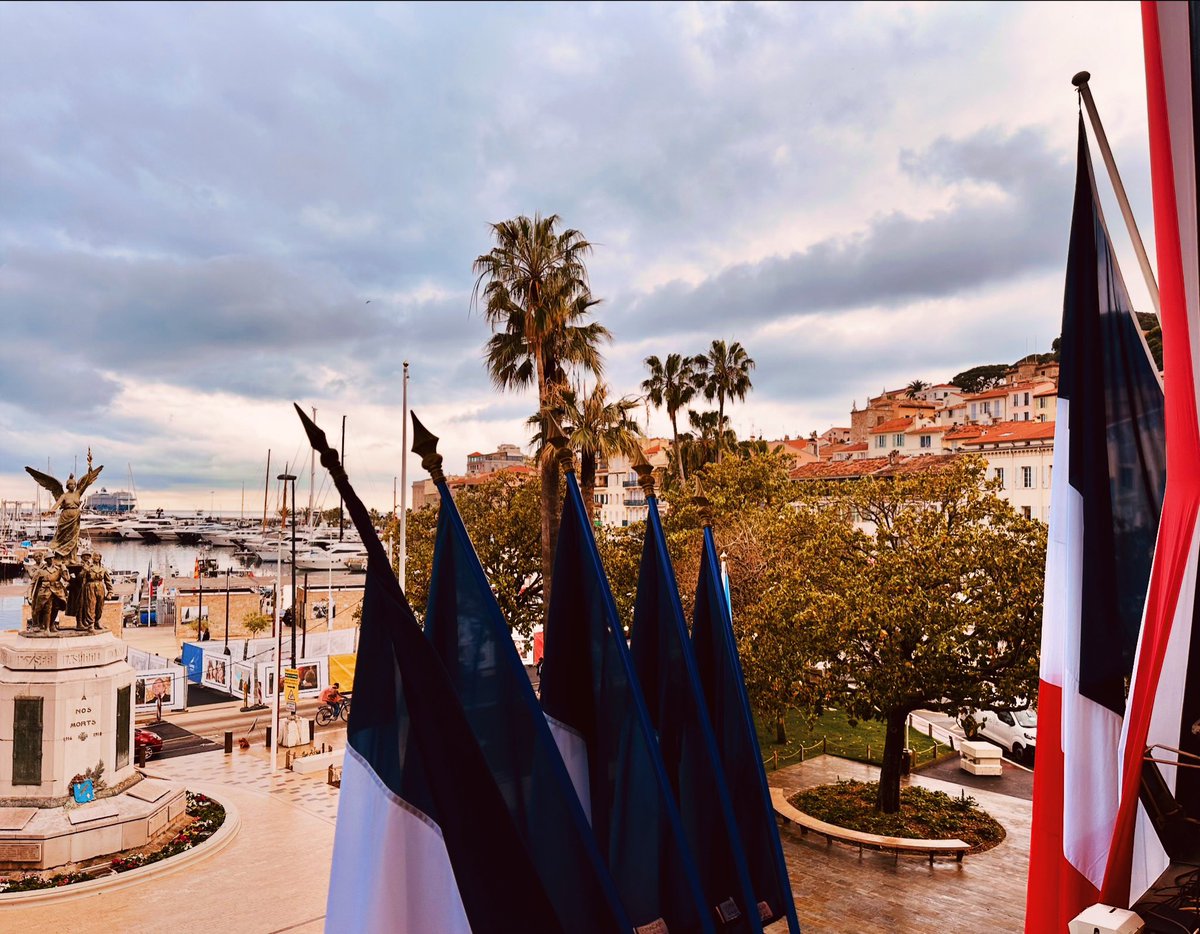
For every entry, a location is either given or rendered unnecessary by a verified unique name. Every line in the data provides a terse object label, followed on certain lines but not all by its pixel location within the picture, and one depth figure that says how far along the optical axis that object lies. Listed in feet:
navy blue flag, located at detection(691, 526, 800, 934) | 23.20
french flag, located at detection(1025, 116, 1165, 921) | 19.06
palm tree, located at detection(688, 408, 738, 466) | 143.64
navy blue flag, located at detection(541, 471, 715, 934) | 18.98
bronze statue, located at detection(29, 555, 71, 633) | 55.31
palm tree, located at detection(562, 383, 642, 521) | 65.46
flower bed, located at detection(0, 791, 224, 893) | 46.62
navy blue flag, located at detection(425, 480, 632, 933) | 16.62
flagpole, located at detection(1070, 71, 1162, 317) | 18.71
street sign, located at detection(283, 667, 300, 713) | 82.16
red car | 78.38
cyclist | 99.55
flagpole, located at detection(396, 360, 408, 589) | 60.75
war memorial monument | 50.57
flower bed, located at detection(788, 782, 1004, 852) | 53.67
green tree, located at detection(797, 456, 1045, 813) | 50.60
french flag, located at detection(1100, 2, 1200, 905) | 13.76
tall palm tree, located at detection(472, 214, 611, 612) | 65.98
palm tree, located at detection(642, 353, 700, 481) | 140.46
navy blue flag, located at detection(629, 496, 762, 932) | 20.76
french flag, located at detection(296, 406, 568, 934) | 15.48
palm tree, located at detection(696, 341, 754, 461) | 145.48
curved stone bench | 48.65
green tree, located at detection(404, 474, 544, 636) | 90.79
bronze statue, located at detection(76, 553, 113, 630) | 57.57
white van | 74.54
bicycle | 96.36
